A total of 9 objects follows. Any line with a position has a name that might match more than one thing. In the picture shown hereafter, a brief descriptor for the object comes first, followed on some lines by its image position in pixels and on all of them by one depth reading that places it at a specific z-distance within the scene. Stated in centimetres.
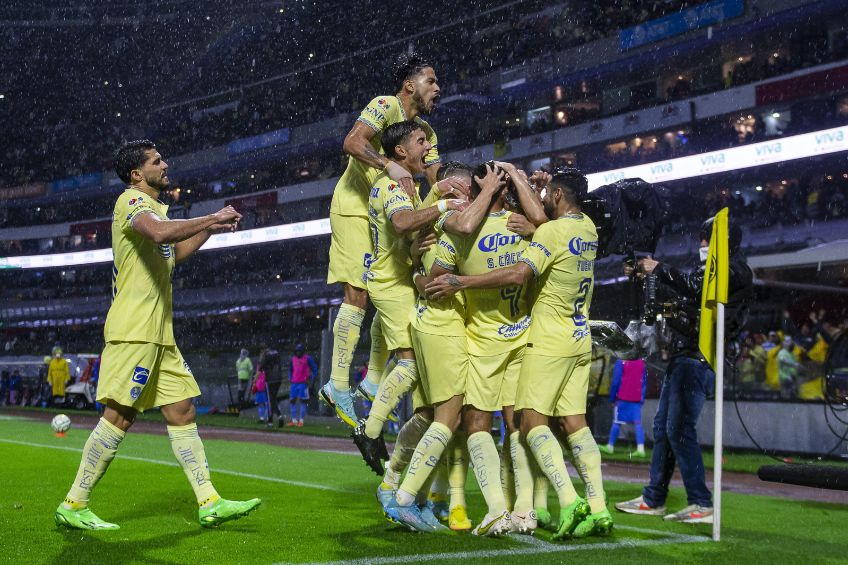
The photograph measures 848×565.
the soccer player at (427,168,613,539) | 555
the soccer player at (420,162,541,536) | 569
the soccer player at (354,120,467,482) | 615
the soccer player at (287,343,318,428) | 2055
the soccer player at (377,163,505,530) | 561
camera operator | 677
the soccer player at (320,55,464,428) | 654
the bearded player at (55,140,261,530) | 543
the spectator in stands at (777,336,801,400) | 1358
